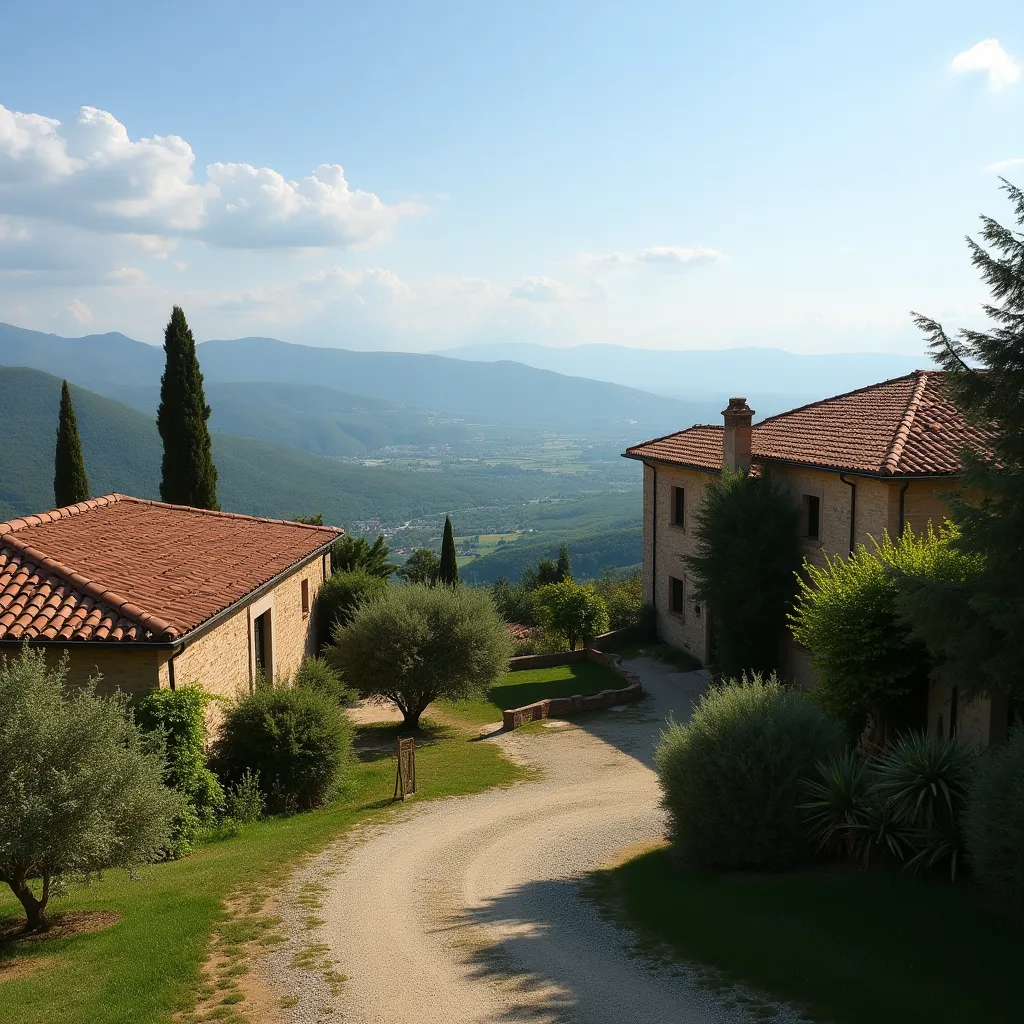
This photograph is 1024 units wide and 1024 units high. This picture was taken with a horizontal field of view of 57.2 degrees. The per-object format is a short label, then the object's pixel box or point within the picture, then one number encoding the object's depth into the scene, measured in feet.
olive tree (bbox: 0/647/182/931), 29.14
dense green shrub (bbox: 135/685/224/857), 44.62
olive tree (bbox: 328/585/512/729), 70.18
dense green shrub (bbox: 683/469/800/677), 74.33
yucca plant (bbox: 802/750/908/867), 34.53
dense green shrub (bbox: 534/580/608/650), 102.27
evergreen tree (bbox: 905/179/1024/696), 36.11
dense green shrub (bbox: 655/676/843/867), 36.14
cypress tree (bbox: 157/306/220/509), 103.40
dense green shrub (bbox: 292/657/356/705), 63.04
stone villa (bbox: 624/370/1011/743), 63.16
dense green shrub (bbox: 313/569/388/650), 87.10
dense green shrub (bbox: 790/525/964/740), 46.83
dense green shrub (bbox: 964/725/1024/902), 27.48
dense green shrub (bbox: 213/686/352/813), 52.54
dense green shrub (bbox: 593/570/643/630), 112.87
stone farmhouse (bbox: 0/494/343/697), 45.29
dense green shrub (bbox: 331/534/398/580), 105.40
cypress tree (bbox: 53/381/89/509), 104.83
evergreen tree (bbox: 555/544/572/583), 143.82
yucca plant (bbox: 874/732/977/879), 33.22
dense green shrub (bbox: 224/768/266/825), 49.85
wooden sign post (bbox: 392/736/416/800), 54.03
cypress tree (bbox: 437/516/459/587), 128.06
